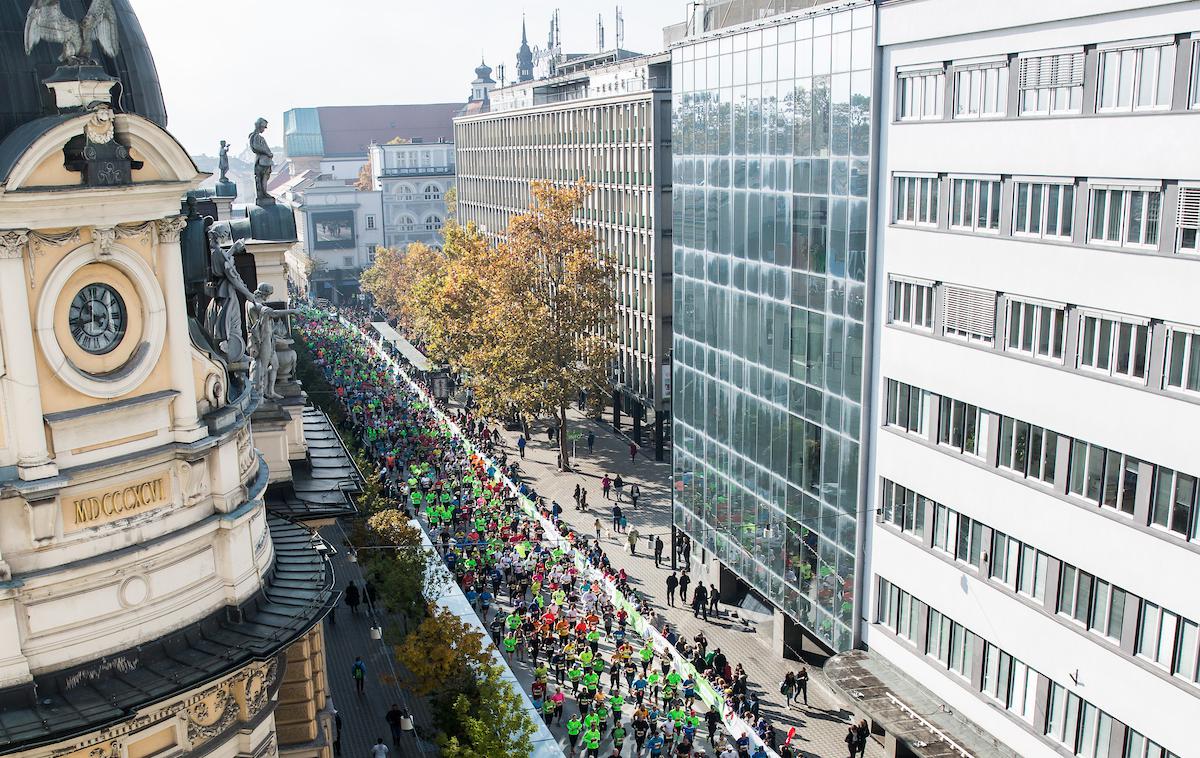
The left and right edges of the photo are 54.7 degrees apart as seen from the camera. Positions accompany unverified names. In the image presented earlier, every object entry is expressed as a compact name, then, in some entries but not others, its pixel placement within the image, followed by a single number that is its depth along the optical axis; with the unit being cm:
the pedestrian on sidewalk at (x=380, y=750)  3244
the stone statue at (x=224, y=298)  2516
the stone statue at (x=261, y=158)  3462
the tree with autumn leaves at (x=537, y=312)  6775
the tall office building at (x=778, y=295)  3562
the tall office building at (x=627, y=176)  7069
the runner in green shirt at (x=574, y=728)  3444
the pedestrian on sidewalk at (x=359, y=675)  3762
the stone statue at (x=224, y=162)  4187
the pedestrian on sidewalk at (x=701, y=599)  4566
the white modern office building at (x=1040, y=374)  2433
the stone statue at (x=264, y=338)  3119
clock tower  1916
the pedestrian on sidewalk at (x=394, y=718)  3447
